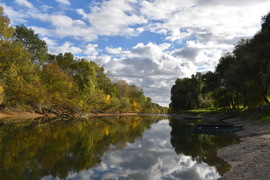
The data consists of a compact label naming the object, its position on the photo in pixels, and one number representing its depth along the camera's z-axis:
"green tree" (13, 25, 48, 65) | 58.91
